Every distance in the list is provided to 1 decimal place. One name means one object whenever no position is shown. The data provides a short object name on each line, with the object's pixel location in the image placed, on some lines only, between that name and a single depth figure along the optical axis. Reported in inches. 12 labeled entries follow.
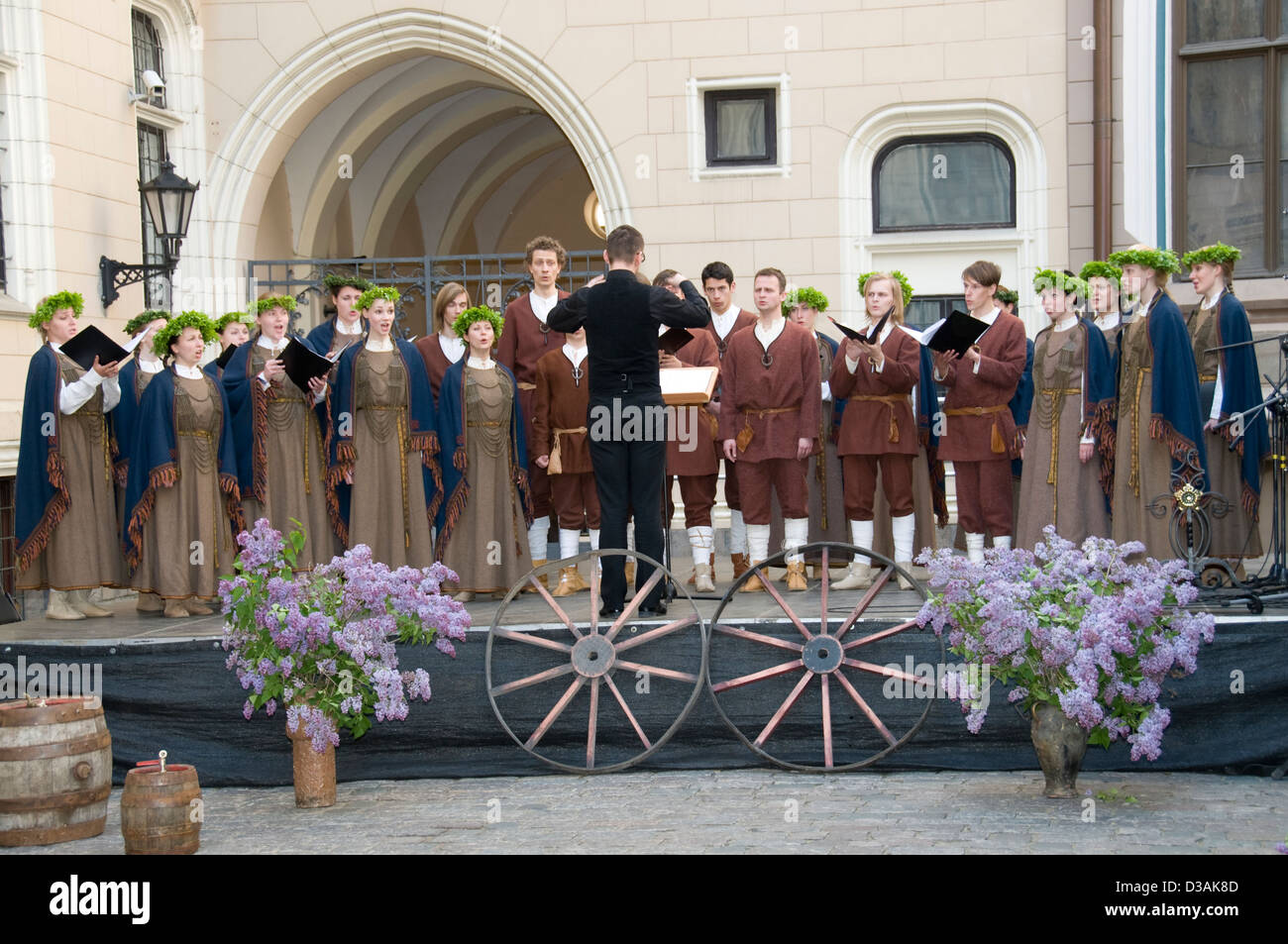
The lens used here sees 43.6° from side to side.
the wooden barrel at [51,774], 231.9
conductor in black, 281.9
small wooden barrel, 219.8
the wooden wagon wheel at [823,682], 257.9
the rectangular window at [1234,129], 415.2
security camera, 443.5
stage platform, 252.8
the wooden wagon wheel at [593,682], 262.1
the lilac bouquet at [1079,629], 228.4
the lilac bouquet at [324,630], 245.4
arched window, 463.5
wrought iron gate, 463.8
